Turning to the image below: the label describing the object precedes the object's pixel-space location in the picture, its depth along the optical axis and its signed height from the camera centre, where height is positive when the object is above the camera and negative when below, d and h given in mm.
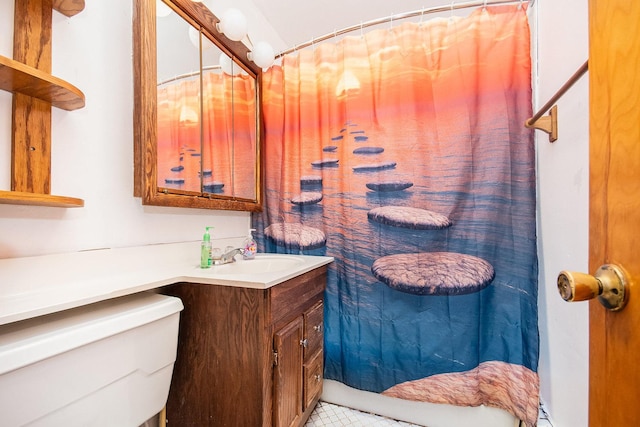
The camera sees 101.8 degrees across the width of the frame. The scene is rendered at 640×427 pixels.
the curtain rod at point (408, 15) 1304 +1038
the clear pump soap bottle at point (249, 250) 1460 -219
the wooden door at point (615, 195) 321 +16
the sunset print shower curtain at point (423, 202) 1278 +37
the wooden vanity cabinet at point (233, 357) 960 -566
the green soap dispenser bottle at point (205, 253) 1174 -190
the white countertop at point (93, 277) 671 -223
